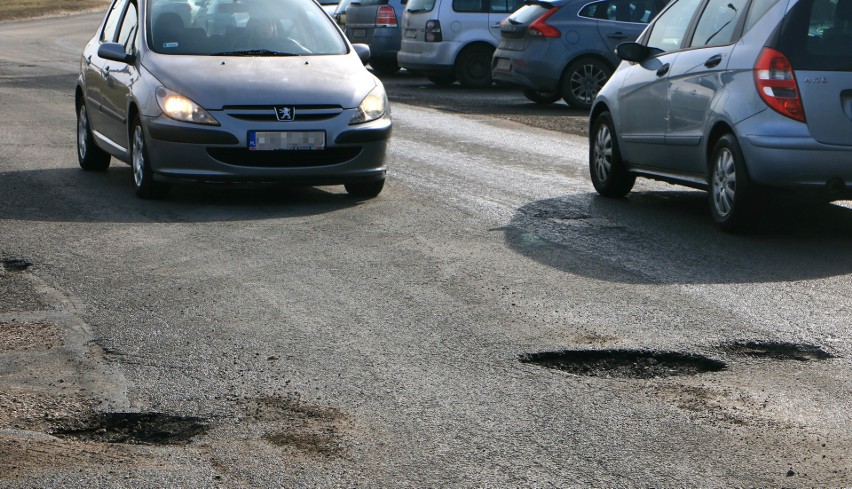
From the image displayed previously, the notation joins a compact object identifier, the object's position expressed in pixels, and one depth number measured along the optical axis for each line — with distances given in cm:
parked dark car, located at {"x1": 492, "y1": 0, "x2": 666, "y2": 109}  1905
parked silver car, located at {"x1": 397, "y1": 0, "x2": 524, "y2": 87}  2273
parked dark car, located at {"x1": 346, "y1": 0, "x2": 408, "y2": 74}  2497
